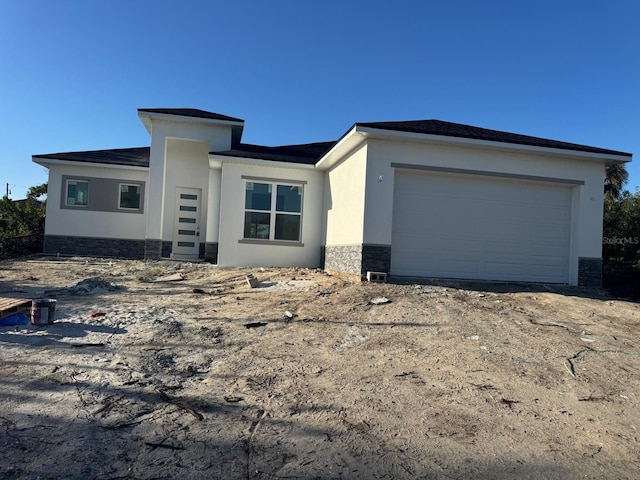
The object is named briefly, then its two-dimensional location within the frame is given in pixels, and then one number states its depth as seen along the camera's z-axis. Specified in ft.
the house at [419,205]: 33.65
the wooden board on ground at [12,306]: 20.00
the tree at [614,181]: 80.12
